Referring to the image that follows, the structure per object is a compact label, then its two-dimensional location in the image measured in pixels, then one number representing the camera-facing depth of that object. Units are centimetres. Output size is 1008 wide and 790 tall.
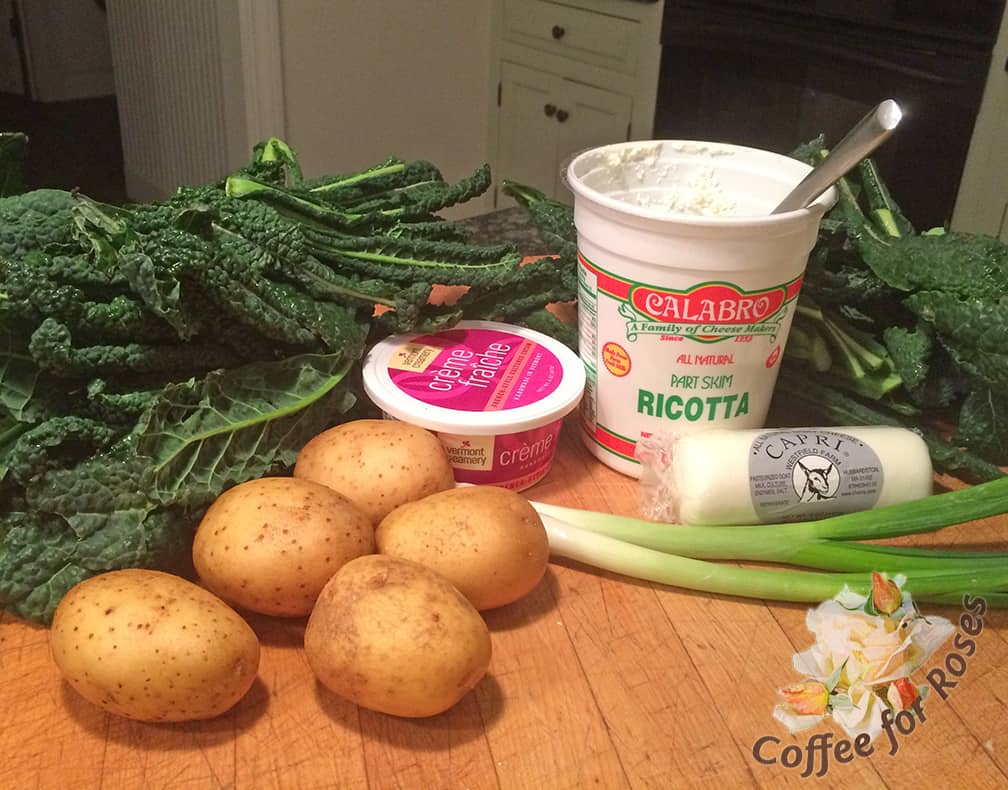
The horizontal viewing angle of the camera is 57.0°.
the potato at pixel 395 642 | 67
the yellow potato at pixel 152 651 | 66
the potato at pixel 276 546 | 75
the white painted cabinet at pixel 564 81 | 236
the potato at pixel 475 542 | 78
